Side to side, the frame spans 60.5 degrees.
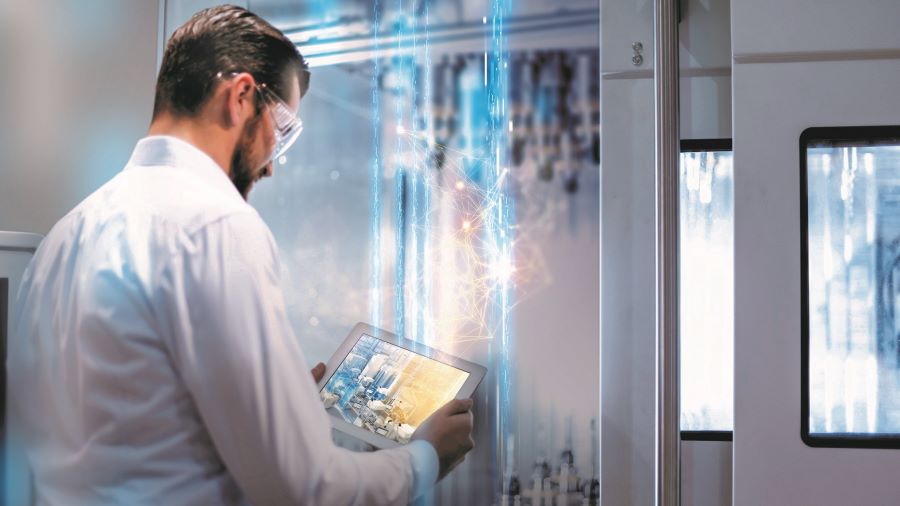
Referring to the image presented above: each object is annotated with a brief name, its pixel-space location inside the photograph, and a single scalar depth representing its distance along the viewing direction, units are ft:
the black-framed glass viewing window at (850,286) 3.94
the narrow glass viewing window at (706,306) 4.72
